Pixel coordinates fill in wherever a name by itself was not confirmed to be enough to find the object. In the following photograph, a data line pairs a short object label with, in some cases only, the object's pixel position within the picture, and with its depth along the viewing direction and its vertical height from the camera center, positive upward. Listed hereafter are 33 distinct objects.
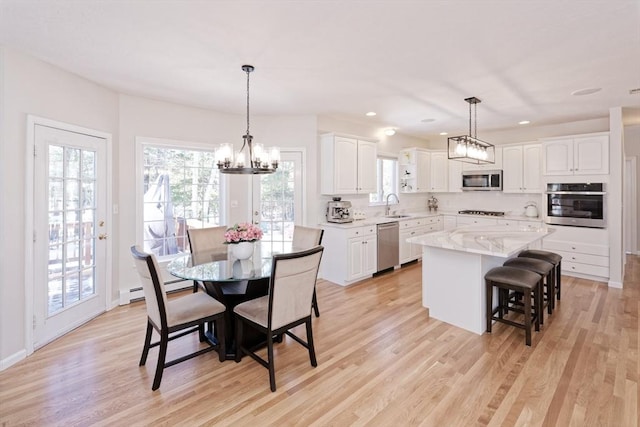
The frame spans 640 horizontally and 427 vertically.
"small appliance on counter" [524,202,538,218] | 5.57 +0.07
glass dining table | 2.48 -0.48
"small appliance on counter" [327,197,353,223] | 4.92 +0.05
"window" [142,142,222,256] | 4.09 +0.26
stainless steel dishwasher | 5.07 -0.51
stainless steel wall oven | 4.50 +0.14
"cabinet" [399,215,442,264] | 5.53 -0.31
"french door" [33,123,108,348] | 2.86 -0.17
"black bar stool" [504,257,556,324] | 3.22 -0.57
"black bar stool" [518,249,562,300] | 3.64 -0.50
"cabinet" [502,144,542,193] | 5.39 +0.80
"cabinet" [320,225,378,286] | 4.57 -0.60
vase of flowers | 2.78 -0.22
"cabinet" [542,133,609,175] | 4.50 +0.88
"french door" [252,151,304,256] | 4.83 +0.21
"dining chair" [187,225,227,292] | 3.46 -0.29
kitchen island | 3.05 -0.56
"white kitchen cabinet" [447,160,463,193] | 6.45 +0.79
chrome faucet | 6.10 +0.12
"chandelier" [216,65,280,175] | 2.80 +0.50
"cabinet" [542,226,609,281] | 4.54 -0.53
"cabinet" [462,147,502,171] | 5.80 +0.92
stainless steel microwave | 5.81 +0.64
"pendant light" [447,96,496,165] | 3.68 +0.79
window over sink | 6.16 +0.73
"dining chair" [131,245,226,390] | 2.20 -0.74
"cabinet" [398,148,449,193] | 6.26 +0.88
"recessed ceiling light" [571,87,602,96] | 3.58 +1.42
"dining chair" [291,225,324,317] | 3.49 -0.28
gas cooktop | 5.92 +0.02
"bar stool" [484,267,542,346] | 2.81 -0.68
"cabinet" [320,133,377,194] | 4.81 +0.79
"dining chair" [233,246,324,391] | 2.22 -0.69
